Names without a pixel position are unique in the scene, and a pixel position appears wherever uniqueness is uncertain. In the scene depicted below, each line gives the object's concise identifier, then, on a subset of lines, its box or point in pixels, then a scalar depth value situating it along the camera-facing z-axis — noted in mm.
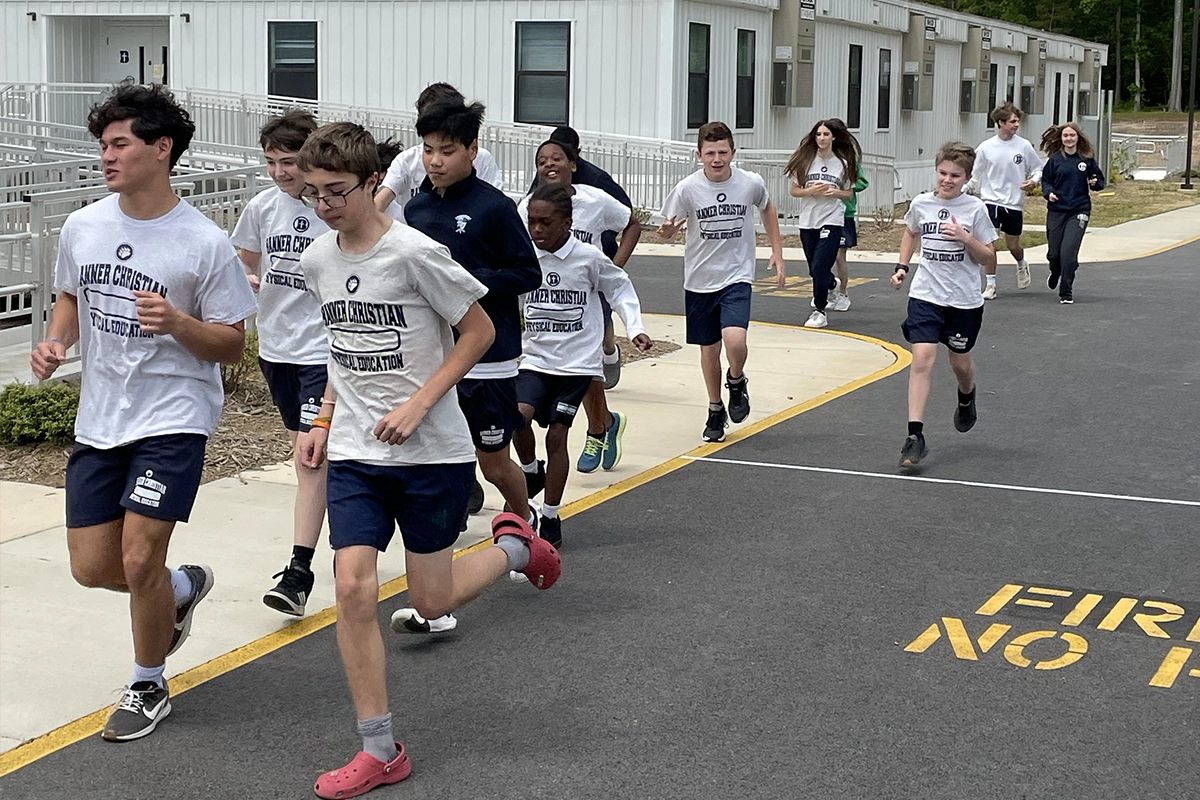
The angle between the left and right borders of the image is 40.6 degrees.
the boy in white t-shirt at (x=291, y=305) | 6297
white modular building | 26016
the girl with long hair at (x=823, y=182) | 14898
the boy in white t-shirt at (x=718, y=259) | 9633
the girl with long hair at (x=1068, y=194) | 16656
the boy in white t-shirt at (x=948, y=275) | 9109
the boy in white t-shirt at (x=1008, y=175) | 17406
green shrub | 8891
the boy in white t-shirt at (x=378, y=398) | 4590
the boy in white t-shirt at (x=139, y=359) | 4859
